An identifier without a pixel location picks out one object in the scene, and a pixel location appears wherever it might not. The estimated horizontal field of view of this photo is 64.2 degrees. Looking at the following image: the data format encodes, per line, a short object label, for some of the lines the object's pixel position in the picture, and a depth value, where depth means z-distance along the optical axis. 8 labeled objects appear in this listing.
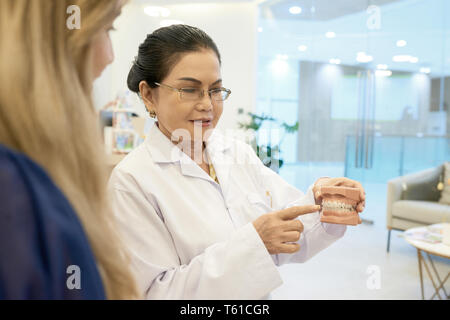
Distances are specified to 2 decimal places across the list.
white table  2.74
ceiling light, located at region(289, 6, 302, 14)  5.71
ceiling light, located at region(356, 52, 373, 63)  4.93
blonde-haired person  0.40
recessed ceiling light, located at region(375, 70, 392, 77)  4.85
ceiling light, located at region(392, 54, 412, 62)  4.73
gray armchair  4.12
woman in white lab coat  0.92
